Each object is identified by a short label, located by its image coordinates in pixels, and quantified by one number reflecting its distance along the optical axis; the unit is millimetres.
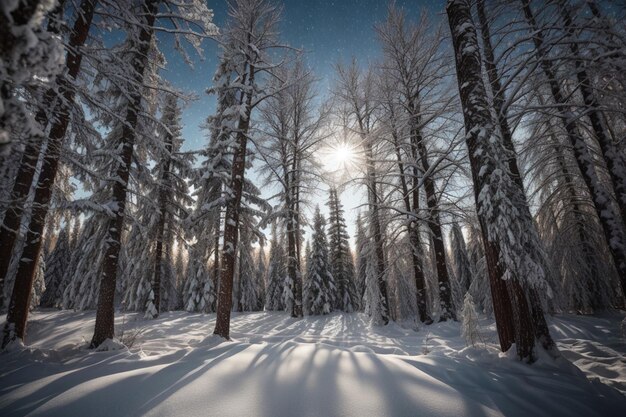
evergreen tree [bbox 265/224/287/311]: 27375
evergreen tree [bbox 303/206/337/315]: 20562
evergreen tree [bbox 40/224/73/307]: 25938
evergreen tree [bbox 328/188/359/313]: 25359
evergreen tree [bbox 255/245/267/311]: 33653
